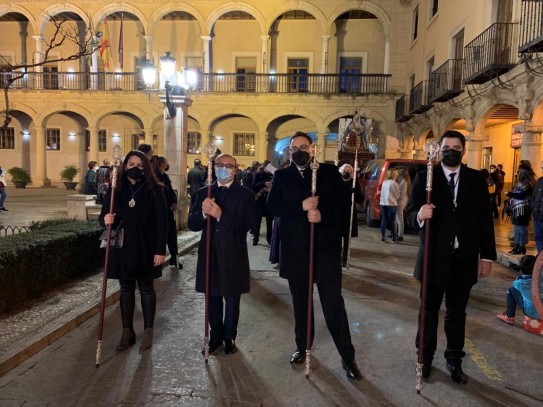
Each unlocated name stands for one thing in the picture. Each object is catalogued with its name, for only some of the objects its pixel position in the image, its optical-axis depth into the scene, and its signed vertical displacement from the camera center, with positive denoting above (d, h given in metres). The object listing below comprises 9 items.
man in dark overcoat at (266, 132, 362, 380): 3.82 -0.51
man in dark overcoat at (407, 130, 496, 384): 3.68 -0.52
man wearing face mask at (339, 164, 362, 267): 8.09 -0.48
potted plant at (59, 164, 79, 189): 26.28 -0.50
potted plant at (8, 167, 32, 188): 25.84 -0.66
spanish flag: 22.80 +6.17
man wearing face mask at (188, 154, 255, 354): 4.17 -0.68
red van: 12.23 -0.19
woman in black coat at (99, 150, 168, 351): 4.22 -0.62
